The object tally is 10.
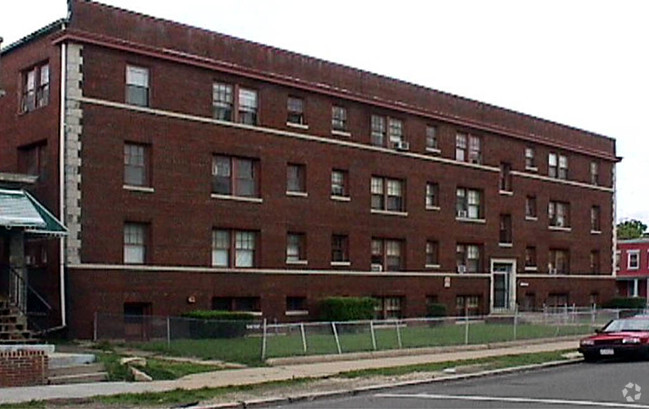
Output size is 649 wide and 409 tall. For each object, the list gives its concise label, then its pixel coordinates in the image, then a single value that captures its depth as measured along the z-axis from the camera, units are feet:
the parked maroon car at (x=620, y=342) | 85.92
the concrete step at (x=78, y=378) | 63.16
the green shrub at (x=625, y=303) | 196.75
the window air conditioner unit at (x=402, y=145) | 148.85
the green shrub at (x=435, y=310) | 150.41
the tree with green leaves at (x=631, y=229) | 406.33
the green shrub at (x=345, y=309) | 129.49
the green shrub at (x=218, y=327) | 86.58
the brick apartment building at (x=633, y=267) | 269.23
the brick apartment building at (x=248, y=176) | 106.32
